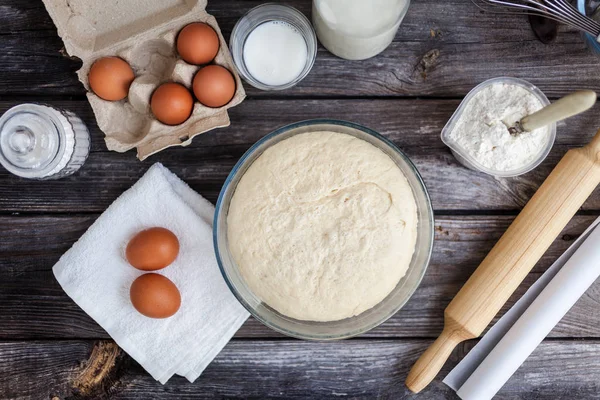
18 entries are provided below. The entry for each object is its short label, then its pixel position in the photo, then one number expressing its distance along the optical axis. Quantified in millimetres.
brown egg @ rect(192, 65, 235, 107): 1104
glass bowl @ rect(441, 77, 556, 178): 1126
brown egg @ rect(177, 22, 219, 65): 1111
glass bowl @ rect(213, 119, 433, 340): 1073
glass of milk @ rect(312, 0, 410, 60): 1067
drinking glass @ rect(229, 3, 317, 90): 1182
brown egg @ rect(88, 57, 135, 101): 1129
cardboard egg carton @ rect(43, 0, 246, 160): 1146
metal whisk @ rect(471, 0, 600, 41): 1071
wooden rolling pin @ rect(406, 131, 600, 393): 1121
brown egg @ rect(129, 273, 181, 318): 1139
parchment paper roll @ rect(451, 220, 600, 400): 1137
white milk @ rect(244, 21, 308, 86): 1191
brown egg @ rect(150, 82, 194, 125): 1106
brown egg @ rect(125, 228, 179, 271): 1149
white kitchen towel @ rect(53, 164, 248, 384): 1209
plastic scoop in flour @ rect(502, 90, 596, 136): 815
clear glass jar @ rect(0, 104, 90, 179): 1122
